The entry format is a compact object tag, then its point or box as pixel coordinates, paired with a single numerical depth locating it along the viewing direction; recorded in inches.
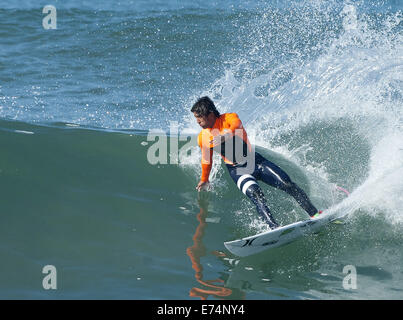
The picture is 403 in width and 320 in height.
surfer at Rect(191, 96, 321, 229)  549.6
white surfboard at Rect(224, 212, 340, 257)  485.7
